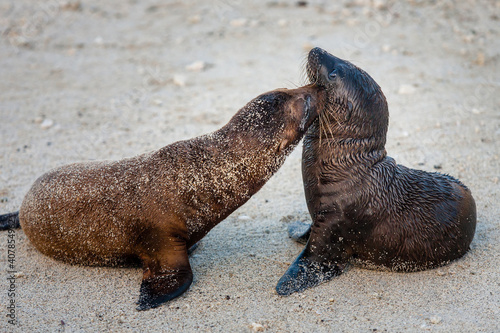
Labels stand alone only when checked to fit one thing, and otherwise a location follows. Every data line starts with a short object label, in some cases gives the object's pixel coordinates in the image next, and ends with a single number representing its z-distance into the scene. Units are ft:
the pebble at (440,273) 29.83
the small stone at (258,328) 25.79
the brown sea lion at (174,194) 29.01
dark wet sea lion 29.22
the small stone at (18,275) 30.89
